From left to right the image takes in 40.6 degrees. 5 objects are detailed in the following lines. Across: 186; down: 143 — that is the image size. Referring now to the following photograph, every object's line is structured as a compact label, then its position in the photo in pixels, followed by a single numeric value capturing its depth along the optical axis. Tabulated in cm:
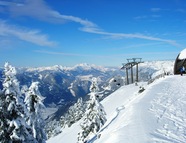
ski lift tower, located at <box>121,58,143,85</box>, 5750
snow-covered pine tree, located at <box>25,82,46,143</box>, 2605
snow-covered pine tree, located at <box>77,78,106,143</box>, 3225
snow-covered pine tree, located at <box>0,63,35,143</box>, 1995
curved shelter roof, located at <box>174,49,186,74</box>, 5969
